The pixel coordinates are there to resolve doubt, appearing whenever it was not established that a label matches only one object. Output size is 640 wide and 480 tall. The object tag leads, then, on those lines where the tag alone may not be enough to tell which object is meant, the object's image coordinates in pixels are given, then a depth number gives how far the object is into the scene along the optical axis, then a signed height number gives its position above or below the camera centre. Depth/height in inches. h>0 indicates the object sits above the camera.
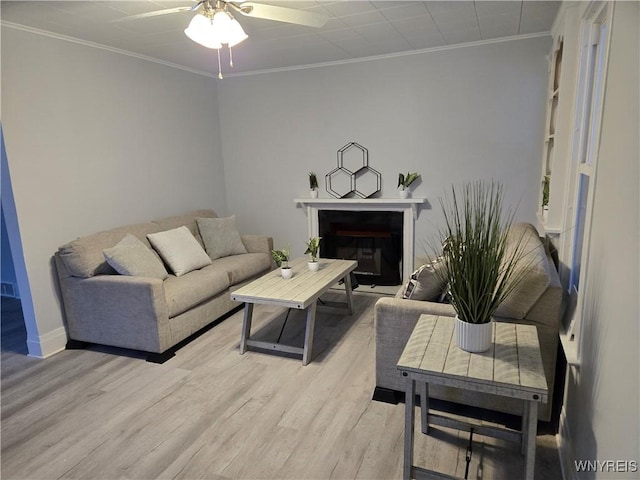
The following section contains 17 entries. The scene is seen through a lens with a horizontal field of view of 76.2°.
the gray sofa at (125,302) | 116.9 -38.2
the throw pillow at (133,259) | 123.3 -26.5
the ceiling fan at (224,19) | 82.4 +31.0
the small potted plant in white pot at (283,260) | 131.5 -29.7
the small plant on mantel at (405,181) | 169.2 -6.7
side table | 57.7 -30.1
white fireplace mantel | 171.3 -17.7
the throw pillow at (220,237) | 165.6 -27.3
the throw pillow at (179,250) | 142.7 -27.9
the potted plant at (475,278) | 61.1 -17.4
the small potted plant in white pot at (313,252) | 136.9 -28.3
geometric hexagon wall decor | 177.6 -3.9
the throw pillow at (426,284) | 90.1 -26.4
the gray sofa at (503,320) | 78.2 -32.1
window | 76.1 +2.1
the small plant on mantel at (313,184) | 185.5 -7.6
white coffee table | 112.5 -34.8
